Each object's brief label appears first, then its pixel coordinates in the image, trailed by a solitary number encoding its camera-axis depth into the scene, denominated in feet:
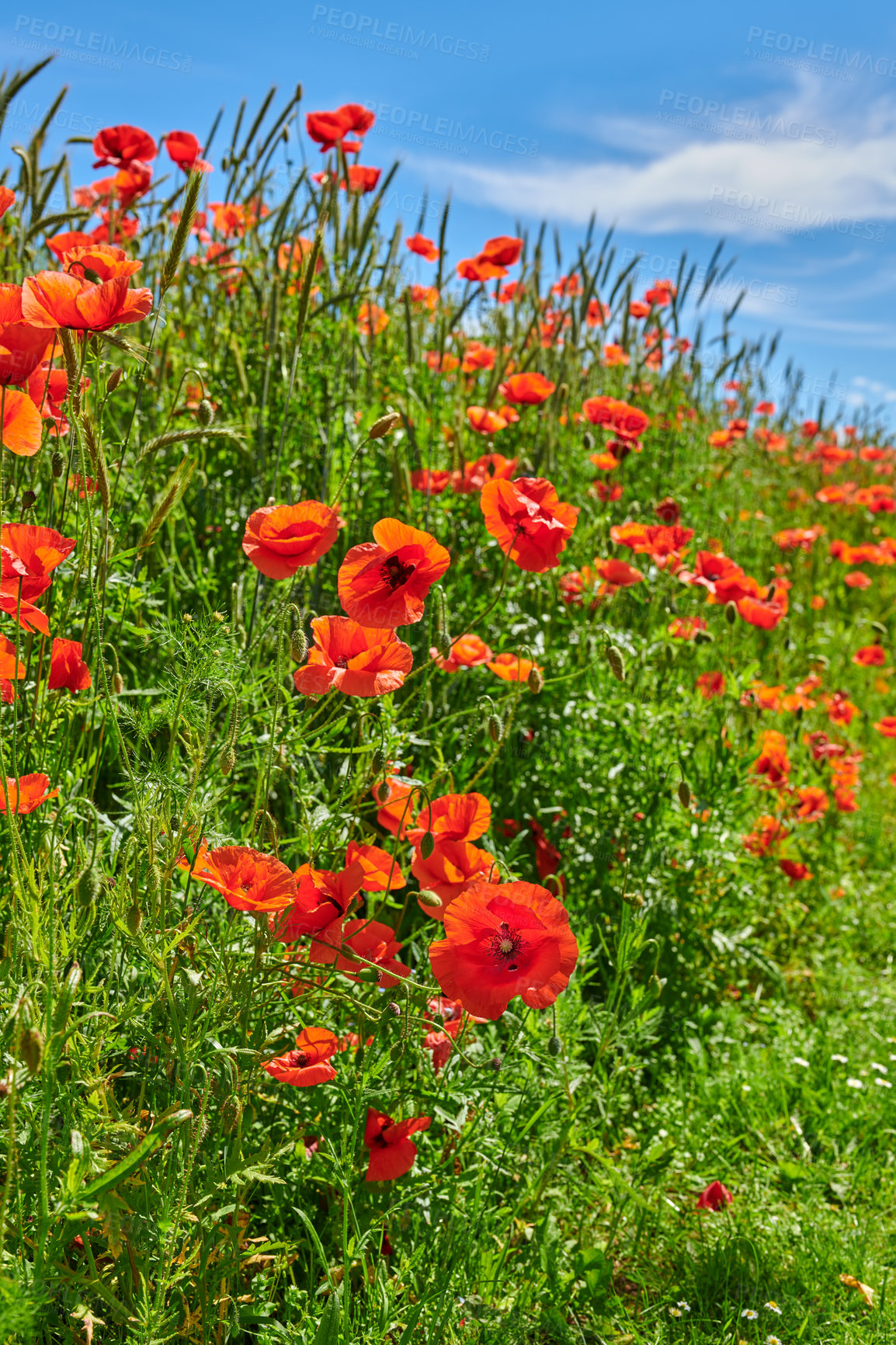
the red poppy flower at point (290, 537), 4.25
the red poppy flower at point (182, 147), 8.87
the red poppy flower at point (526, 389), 8.71
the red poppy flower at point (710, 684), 9.01
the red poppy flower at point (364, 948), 4.38
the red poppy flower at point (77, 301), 4.03
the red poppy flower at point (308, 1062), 4.17
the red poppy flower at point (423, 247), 12.32
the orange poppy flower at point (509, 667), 6.88
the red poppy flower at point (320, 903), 4.23
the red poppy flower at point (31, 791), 4.25
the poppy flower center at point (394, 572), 4.42
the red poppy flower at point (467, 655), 6.47
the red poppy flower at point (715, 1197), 5.95
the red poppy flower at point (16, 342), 4.21
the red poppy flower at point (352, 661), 4.34
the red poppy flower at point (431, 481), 8.31
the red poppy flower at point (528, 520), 5.22
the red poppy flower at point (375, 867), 4.64
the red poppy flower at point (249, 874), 3.72
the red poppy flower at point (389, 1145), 4.57
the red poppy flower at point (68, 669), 4.82
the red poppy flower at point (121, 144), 8.09
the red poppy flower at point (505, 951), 3.90
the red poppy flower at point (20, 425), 4.48
